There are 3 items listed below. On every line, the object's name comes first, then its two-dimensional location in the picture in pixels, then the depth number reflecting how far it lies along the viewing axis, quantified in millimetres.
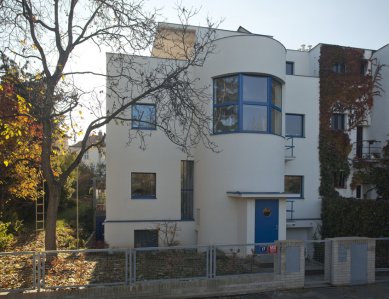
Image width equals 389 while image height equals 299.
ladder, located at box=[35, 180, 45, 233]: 19128
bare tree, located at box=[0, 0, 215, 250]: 9531
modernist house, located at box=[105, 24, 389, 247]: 12023
